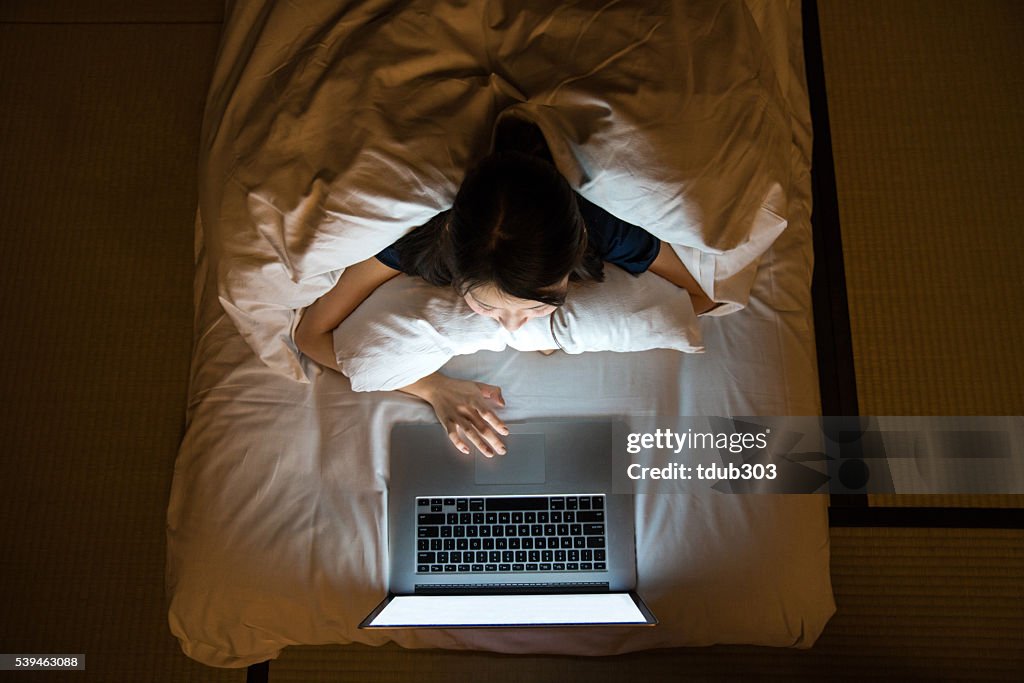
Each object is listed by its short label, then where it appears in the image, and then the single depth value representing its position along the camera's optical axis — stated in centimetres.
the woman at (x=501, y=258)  71
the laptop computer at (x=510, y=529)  100
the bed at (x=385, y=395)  85
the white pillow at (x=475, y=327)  99
